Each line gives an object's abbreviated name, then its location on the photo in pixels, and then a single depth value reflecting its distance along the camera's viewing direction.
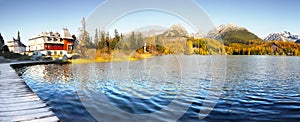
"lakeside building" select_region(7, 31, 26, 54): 81.44
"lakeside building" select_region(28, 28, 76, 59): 63.28
